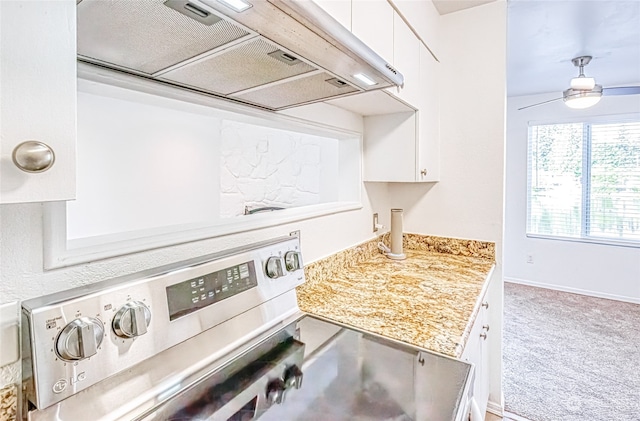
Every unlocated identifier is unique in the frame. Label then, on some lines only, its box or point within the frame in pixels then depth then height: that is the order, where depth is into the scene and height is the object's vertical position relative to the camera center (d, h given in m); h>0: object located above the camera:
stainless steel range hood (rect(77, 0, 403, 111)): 0.57 +0.31
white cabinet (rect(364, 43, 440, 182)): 1.83 +0.34
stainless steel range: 0.65 -0.39
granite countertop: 1.11 -0.37
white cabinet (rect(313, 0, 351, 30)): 0.98 +0.56
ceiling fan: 2.70 +0.87
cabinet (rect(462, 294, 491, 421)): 1.34 -0.67
